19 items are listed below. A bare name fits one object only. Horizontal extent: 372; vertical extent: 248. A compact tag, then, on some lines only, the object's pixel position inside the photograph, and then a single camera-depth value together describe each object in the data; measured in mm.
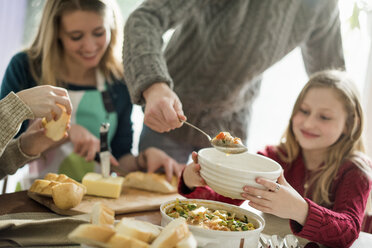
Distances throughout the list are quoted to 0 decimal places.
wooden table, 1197
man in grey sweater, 1779
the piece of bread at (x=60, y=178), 1332
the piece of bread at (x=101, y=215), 727
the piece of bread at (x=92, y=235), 651
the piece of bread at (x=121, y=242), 669
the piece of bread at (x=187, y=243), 699
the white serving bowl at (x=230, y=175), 953
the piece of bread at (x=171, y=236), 697
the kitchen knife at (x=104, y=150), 1528
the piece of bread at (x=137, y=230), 712
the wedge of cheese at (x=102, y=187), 1415
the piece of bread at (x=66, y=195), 1189
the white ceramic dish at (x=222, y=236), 846
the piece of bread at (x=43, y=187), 1240
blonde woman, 1958
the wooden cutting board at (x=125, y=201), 1248
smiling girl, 1409
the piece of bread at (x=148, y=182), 1569
